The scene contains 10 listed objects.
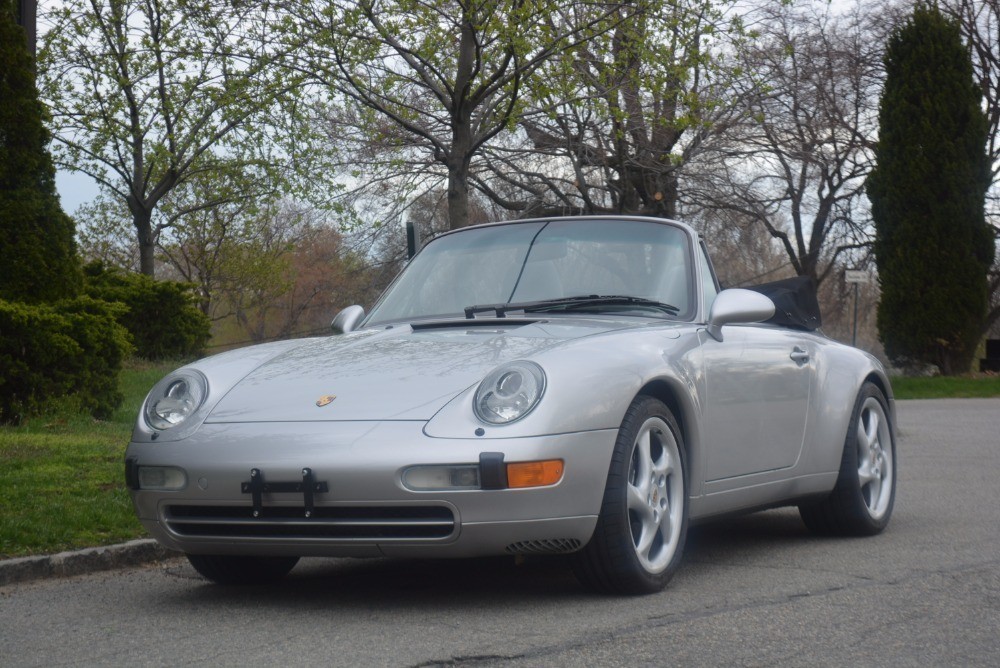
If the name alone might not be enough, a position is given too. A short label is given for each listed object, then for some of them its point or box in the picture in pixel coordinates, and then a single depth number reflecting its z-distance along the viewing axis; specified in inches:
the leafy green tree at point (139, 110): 1123.3
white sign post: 1031.0
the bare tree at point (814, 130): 1119.0
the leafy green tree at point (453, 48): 599.8
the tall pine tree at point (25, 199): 476.4
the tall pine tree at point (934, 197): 1071.6
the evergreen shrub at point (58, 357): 428.8
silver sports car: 169.6
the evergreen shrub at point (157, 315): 829.2
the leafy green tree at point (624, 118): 674.8
